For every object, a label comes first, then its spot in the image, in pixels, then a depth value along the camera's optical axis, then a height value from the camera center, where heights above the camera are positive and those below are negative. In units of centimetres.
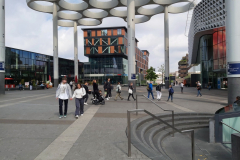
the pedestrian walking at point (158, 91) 1622 -93
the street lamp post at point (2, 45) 1948 +361
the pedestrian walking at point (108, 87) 1633 -58
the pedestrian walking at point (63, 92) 828 -50
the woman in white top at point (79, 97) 859 -75
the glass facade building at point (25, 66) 4019 +349
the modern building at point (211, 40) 2984 +766
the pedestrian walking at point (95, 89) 1300 -59
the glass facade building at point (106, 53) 6644 +949
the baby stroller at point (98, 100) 1298 -133
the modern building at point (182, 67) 11919 +808
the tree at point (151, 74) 7481 +238
